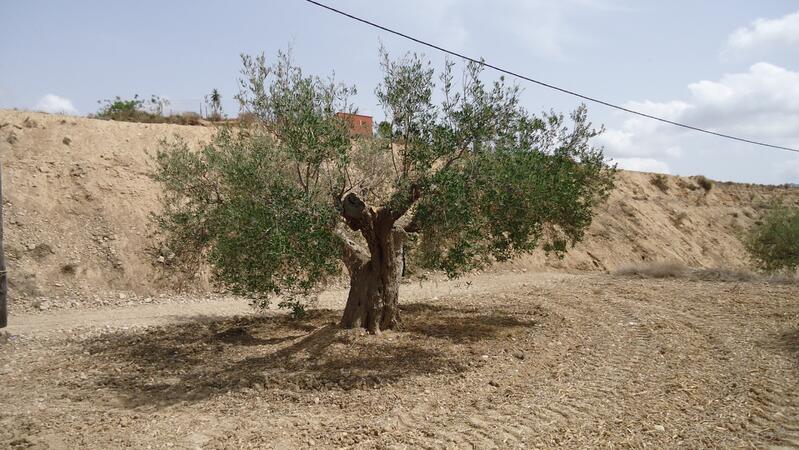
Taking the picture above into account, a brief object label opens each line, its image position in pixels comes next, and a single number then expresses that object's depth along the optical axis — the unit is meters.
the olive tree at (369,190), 8.16
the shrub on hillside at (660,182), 38.75
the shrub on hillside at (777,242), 19.89
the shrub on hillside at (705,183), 40.22
